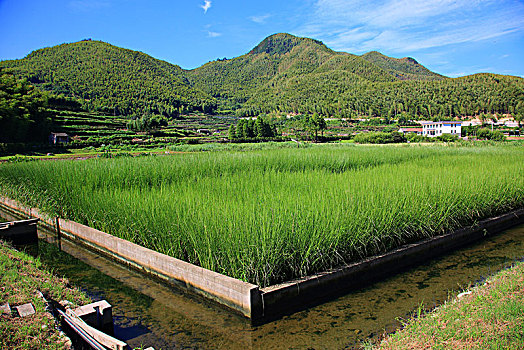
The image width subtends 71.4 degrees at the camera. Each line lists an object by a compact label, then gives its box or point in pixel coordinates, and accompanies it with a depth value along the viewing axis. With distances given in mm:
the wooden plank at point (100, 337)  3179
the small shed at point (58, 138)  50991
